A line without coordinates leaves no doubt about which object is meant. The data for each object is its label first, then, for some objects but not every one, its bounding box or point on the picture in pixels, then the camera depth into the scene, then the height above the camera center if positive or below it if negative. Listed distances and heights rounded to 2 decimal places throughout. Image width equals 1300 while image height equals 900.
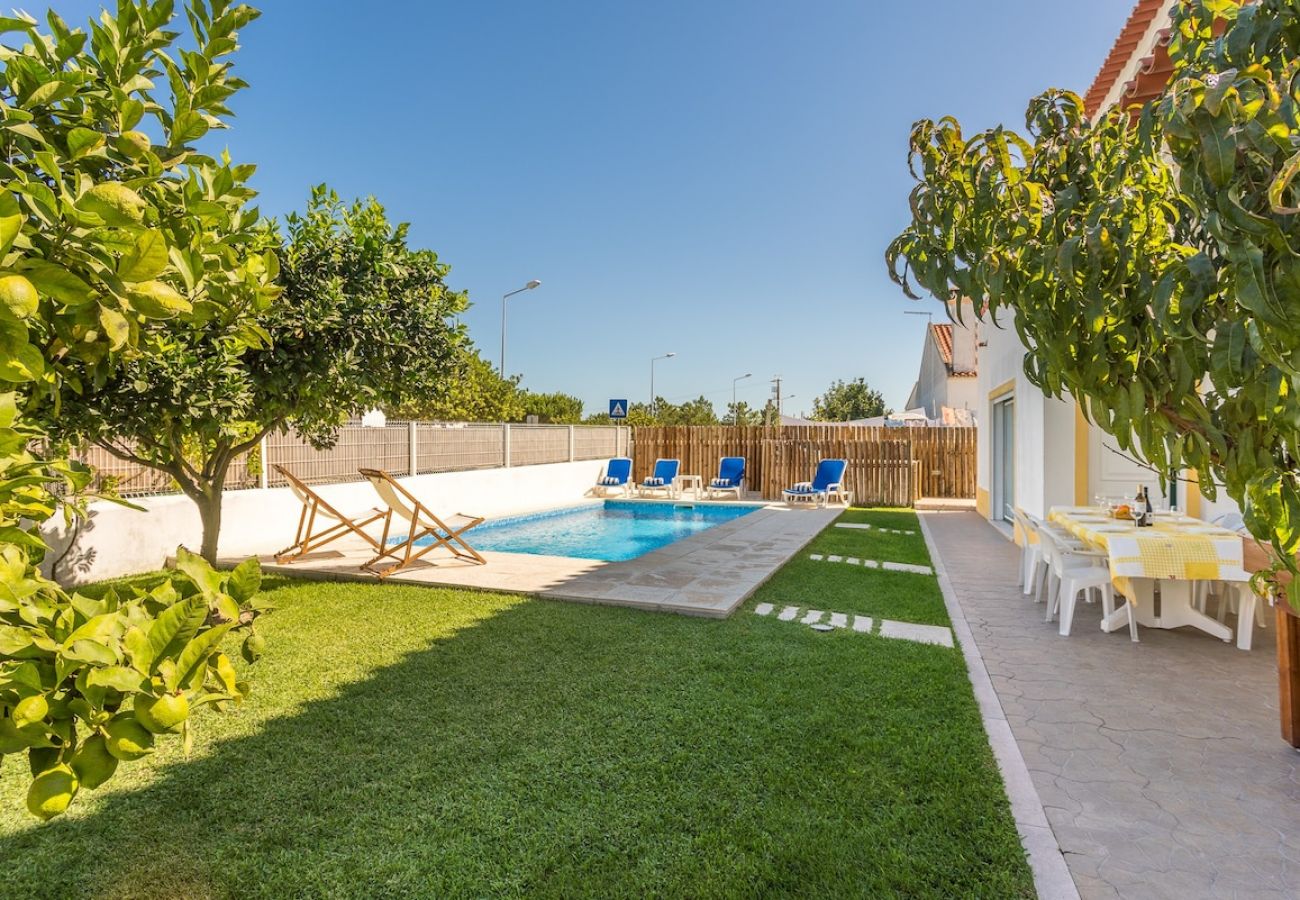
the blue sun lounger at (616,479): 19.44 -0.60
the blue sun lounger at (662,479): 19.22 -0.60
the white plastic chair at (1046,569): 6.43 -1.14
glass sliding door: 12.77 +0.07
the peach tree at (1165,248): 1.08 +0.45
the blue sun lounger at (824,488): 17.03 -0.73
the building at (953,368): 26.95 +3.71
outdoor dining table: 5.23 -0.82
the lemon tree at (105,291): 0.77 +0.23
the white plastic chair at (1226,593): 5.84 -1.20
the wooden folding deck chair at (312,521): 8.45 -0.84
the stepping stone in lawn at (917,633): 5.62 -1.49
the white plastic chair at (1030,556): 7.08 -1.03
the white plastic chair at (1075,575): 5.80 -1.00
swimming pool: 12.43 -1.53
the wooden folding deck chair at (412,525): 7.96 -0.84
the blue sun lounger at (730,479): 18.77 -0.57
